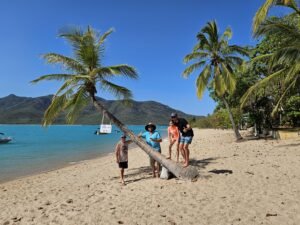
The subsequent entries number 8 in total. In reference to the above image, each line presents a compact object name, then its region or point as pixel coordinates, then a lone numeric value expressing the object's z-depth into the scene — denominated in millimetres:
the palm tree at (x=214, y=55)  18578
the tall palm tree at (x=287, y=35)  11336
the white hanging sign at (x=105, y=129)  55088
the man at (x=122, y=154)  8305
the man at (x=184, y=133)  8652
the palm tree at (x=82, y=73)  9180
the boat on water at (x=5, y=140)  39638
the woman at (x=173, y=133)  9338
